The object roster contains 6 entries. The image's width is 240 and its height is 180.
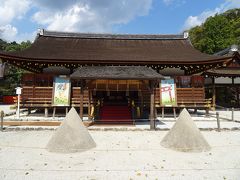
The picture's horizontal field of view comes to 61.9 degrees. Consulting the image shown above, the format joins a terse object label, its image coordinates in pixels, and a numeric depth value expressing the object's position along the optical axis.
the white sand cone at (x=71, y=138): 6.75
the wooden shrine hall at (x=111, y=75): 12.06
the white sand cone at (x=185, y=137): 6.82
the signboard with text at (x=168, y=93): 13.91
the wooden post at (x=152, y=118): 10.20
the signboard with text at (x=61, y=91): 13.41
